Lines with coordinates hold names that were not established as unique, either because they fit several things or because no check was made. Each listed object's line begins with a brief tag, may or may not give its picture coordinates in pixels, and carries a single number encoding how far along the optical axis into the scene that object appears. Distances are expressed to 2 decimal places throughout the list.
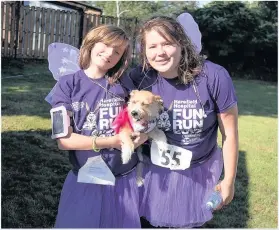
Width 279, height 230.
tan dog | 2.20
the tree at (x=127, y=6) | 36.07
